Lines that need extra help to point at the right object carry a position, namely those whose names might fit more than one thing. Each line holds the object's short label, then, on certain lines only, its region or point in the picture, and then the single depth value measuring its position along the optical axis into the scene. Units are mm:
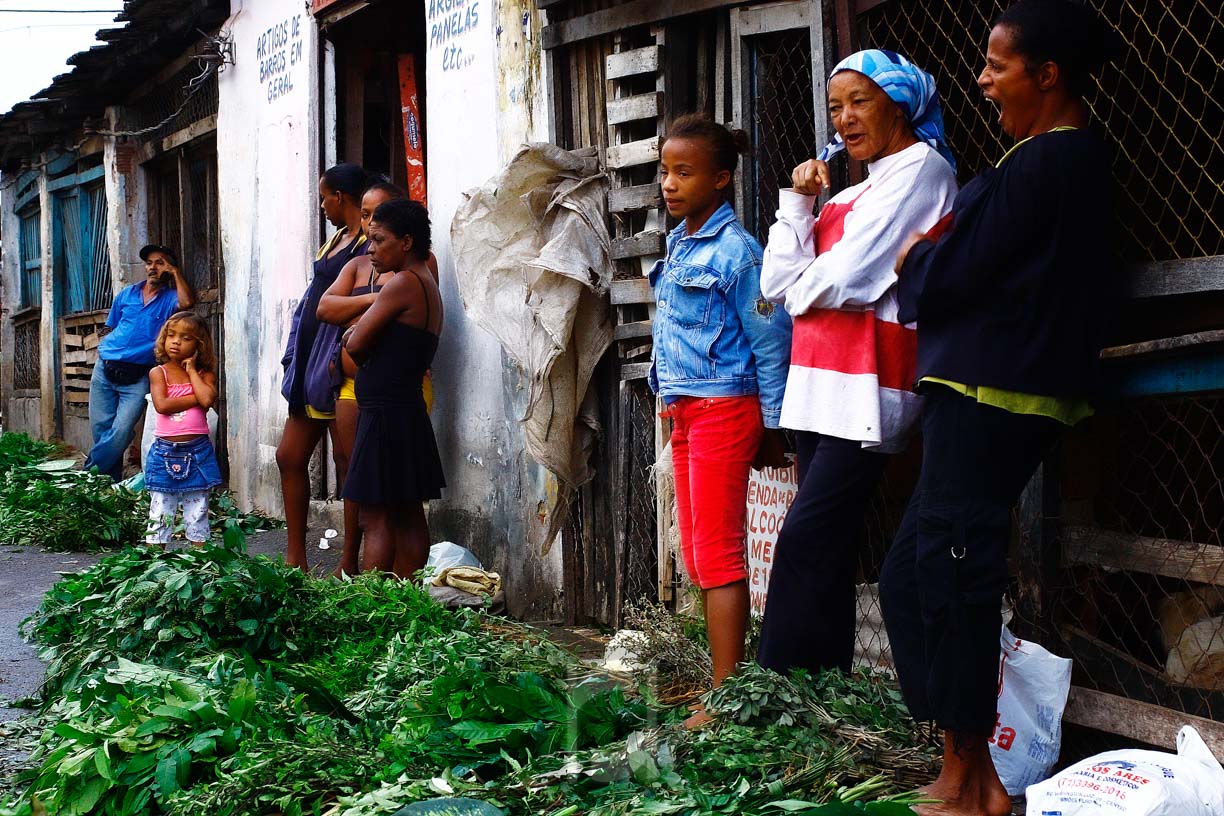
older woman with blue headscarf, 3455
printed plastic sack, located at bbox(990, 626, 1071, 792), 3359
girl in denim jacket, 3986
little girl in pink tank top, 7355
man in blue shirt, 10359
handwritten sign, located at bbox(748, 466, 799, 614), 4480
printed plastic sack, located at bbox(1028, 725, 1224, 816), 2611
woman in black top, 2969
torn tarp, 5453
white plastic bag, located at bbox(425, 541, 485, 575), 6320
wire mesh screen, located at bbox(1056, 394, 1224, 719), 3471
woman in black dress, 5871
